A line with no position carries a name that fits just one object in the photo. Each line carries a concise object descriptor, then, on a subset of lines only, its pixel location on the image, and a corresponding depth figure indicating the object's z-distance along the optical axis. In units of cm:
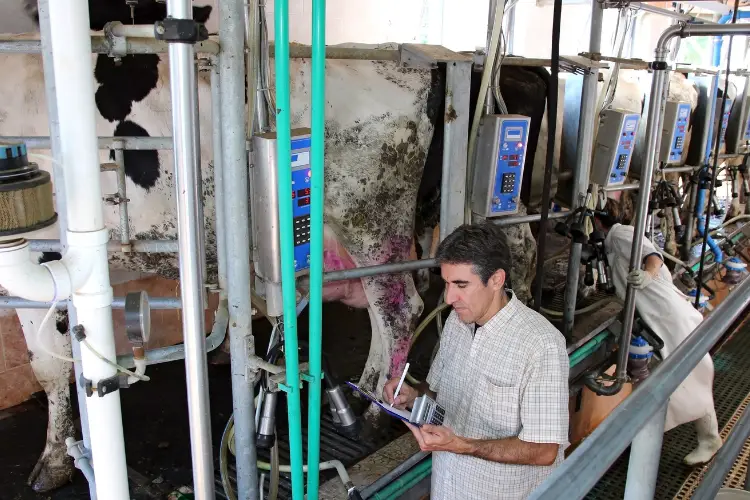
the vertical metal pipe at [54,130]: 165
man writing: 189
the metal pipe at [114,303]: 231
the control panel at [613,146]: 424
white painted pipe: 136
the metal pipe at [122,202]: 242
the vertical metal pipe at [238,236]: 185
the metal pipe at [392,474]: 279
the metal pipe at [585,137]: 365
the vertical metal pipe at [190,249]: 134
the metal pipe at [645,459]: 131
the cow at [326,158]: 310
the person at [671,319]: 379
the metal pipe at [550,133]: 257
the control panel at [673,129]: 558
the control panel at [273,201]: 200
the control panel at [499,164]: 316
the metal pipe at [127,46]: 183
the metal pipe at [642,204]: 332
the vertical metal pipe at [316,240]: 182
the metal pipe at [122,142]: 222
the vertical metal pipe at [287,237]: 175
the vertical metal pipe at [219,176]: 197
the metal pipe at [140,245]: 226
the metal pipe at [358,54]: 299
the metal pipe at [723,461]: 163
